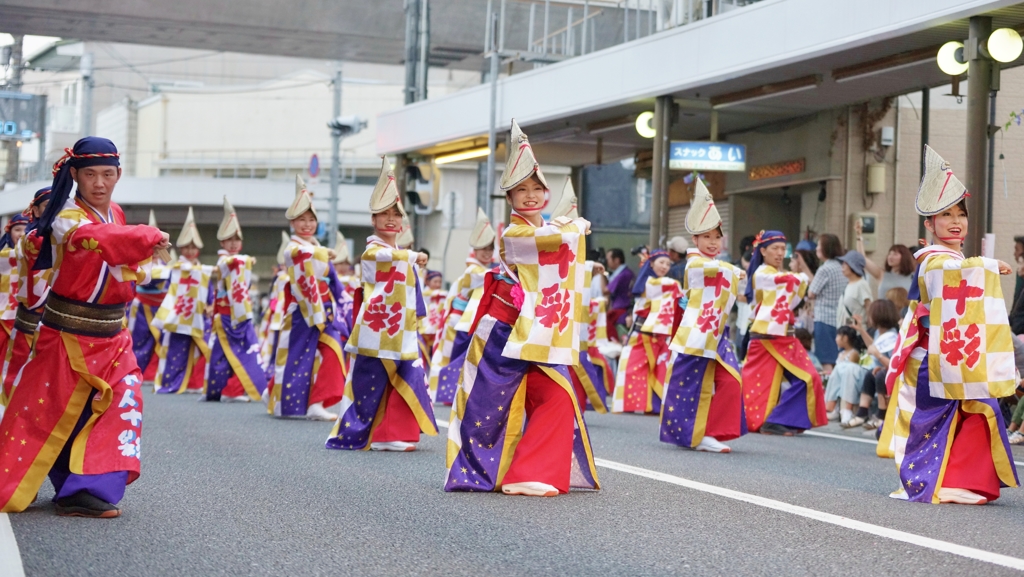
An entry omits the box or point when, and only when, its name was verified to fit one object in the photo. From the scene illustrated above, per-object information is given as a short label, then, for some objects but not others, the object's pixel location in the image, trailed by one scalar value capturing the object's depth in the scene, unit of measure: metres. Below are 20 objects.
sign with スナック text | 17.11
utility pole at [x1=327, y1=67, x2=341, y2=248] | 24.70
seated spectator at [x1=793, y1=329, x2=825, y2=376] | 12.78
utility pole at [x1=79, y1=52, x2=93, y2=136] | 42.65
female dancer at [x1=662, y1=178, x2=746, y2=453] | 9.76
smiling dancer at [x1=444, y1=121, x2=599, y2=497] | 7.03
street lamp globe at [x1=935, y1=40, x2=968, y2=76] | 12.30
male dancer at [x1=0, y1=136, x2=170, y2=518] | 6.08
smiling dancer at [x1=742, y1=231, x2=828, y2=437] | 11.23
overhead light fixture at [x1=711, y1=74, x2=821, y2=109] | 15.70
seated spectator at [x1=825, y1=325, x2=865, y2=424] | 12.09
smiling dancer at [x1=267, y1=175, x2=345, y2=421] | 11.70
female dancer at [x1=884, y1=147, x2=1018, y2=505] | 7.03
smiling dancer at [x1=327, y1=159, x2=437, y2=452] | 9.26
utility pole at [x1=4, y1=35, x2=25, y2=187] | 23.58
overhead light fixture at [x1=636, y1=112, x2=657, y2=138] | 18.44
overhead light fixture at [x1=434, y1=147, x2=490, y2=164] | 22.72
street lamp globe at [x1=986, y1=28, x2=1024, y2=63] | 11.73
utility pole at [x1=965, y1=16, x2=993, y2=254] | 11.89
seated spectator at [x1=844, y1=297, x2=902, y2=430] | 11.18
